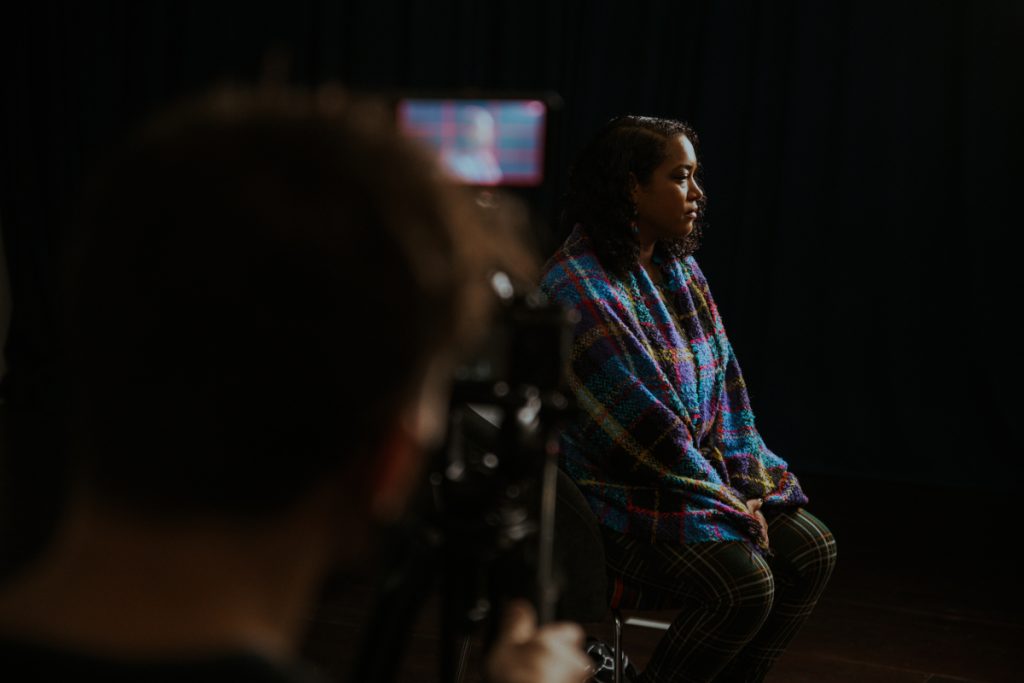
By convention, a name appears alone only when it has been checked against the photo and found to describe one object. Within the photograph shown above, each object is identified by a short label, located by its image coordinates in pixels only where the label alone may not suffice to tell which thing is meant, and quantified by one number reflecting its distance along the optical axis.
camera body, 0.99
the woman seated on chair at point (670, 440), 1.95
